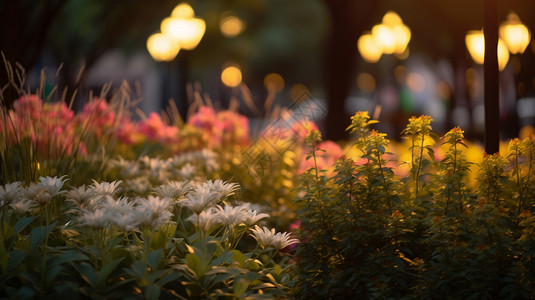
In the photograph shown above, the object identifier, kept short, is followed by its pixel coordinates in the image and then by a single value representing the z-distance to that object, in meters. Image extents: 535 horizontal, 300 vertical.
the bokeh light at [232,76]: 42.26
